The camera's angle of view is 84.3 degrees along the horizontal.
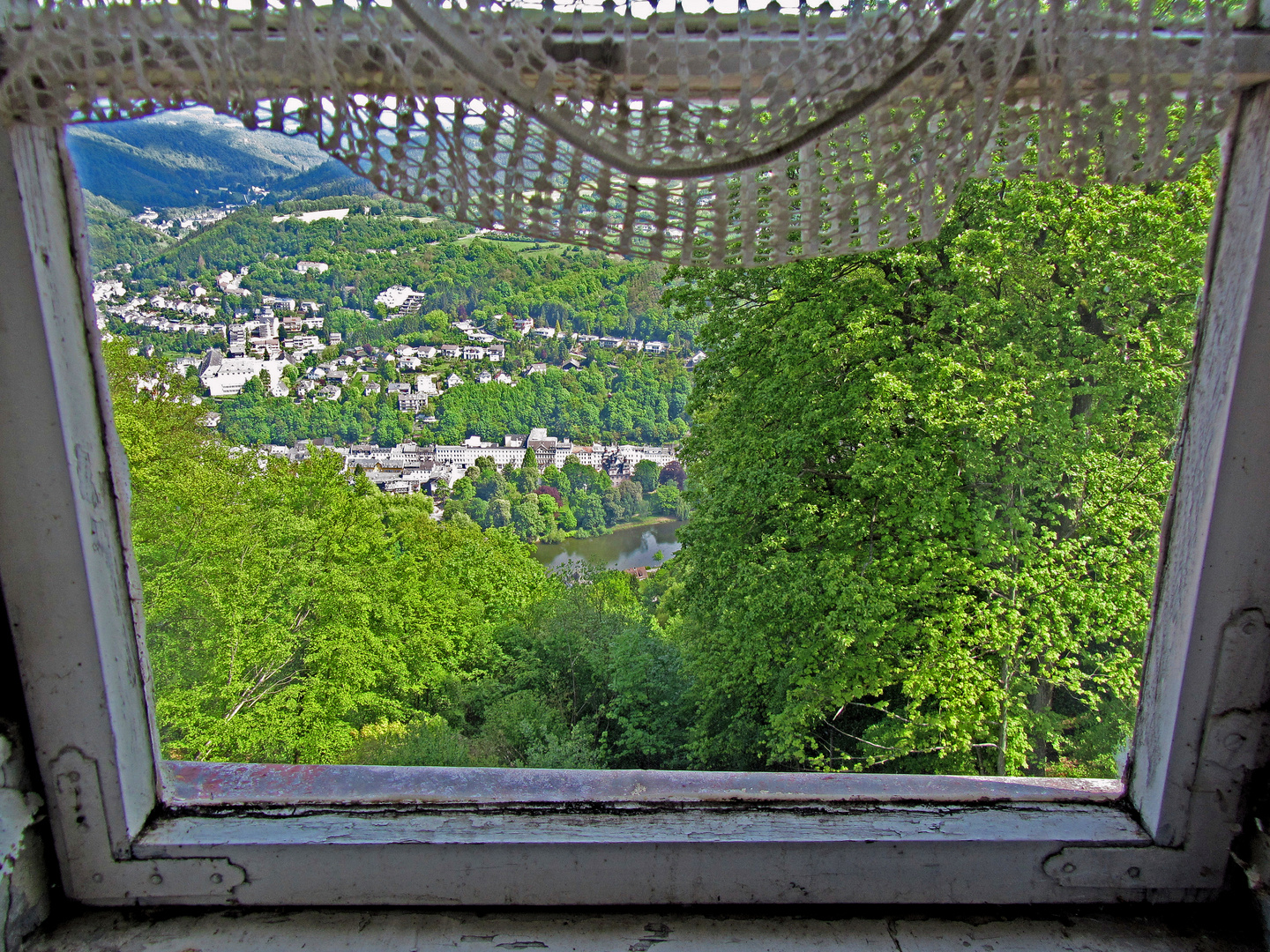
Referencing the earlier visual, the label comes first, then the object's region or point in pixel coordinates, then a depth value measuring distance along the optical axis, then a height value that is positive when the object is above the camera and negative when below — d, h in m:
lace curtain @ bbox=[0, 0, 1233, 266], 0.44 +0.07
